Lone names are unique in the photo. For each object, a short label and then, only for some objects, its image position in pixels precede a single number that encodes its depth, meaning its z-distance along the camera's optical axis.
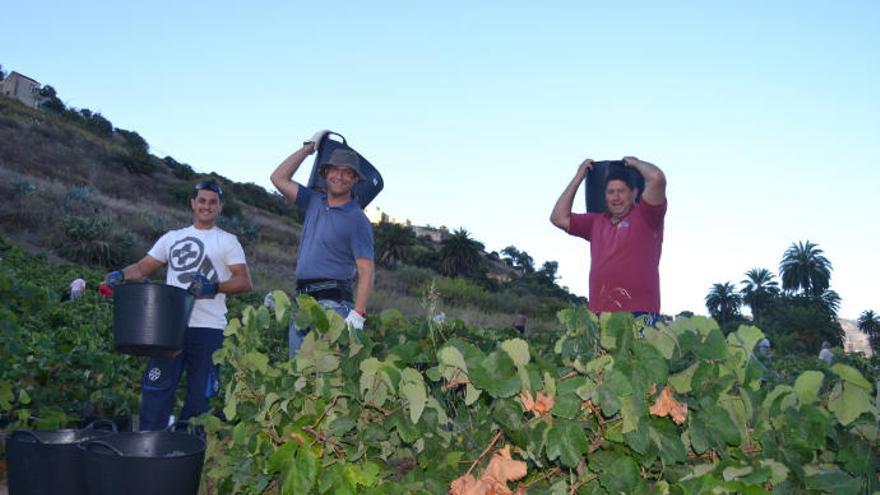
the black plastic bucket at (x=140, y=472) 3.02
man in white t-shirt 4.63
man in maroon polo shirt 4.16
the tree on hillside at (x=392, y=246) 42.62
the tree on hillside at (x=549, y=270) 59.78
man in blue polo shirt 4.42
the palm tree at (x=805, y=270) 83.25
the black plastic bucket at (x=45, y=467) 3.55
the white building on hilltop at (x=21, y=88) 59.75
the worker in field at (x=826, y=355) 14.71
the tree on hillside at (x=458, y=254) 46.78
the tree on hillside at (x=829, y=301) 69.11
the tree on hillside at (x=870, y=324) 71.50
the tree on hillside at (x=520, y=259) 70.14
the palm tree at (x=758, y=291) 81.31
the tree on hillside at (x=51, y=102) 55.53
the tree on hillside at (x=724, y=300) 79.19
